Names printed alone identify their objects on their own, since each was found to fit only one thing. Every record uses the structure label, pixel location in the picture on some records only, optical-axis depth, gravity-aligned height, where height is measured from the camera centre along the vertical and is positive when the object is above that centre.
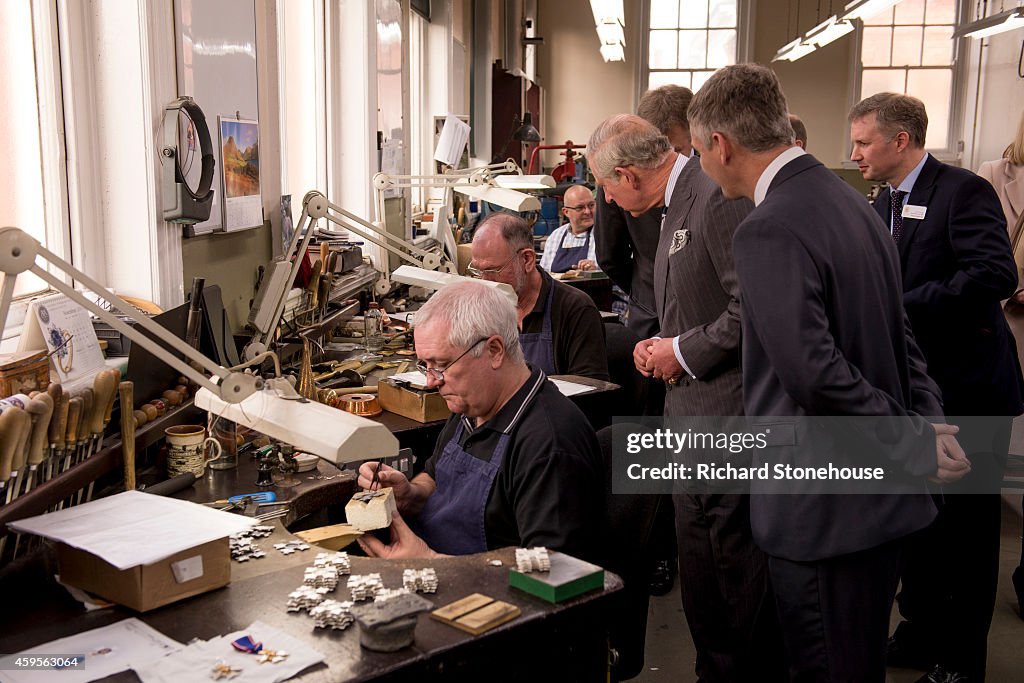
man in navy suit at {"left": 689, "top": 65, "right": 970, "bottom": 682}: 1.99 -0.43
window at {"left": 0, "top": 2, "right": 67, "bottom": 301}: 2.67 +0.10
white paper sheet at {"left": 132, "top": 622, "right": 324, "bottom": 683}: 1.51 -0.80
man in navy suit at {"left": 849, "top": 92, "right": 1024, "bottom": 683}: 3.19 -0.60
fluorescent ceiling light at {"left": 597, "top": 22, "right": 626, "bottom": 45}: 9.34 +1.29
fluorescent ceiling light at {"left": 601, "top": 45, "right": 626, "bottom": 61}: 11.25 +1.29
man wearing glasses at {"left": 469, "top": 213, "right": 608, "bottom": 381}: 3.88 -0.59
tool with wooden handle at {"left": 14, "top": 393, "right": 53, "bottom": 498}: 1.98 -0.56
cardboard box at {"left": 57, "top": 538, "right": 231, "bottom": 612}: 1.75 -0.76
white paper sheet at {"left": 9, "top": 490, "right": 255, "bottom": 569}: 1.73 -0.69
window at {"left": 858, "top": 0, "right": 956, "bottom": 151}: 12.52 +1.43
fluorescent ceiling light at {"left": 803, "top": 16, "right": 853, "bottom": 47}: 9.00 +1.27
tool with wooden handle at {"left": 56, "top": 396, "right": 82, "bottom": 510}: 2.12 -0.59
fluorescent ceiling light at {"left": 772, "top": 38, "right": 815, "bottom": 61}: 10.79 +1.29
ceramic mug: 2.51 -0.75
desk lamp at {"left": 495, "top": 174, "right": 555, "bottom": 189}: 4.43 -0.10
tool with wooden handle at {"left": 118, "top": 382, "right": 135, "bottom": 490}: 2.31 -0.66
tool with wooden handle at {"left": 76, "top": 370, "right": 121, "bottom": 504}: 2.21 -0.57
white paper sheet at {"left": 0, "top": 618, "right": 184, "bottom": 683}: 1.53 -0.81
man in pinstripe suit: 2.68 -0.67
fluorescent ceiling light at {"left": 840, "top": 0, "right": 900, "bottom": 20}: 7.38 +1.20
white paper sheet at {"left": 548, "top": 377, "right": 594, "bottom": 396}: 3.57 -0.84
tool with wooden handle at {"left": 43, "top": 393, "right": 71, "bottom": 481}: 2.08 -0.58
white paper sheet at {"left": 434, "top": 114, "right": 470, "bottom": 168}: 6.77 +0.13
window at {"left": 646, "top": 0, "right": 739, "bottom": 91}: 13.45 +1.69
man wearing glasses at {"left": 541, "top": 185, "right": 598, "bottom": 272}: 6.59 -0.55
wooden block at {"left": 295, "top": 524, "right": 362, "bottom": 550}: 2.19 -0.85
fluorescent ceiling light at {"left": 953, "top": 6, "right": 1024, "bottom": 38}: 6.19 +0.96
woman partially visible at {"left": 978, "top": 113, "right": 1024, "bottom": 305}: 5.87 -0.11
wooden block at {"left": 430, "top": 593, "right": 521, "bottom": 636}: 1.66 -0.78
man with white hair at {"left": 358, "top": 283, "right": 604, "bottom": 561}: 2.23 -0.67
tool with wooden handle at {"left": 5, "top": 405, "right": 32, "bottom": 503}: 1.92 -0.59
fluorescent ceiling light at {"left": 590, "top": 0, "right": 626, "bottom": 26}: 8.30 +1.32
